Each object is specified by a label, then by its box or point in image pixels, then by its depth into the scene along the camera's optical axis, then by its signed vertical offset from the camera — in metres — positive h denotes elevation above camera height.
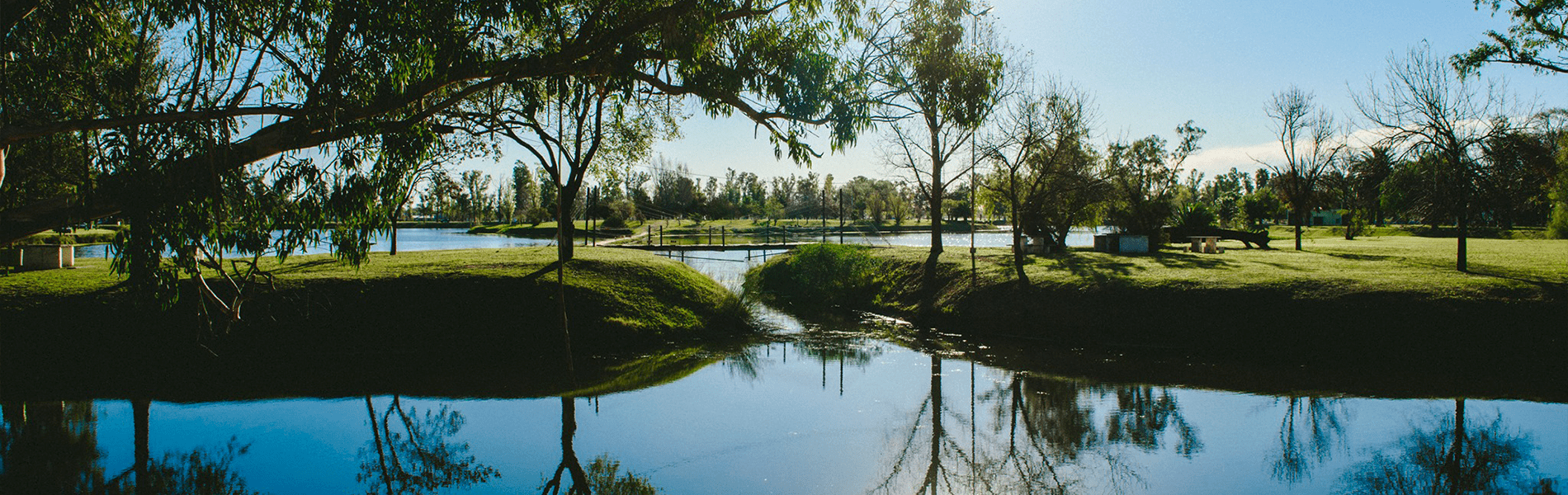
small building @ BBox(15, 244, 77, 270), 16.28 -0.65
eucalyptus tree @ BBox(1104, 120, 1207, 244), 28.20 +2.08
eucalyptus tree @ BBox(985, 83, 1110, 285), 20.20 +1.84
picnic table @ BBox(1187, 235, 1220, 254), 25.06 -0.47
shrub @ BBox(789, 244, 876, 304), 21.86 -1.30
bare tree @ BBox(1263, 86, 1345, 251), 28.00 +2.77
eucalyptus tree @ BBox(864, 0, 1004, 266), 10.66 +2.49
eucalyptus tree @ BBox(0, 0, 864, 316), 6.81 +1.52
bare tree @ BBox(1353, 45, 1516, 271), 16.19 +1.98
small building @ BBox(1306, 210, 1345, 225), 72.71 +1.16
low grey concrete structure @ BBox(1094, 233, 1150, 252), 25.09 -0.46
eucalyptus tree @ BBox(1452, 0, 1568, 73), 15.23 +3.92
